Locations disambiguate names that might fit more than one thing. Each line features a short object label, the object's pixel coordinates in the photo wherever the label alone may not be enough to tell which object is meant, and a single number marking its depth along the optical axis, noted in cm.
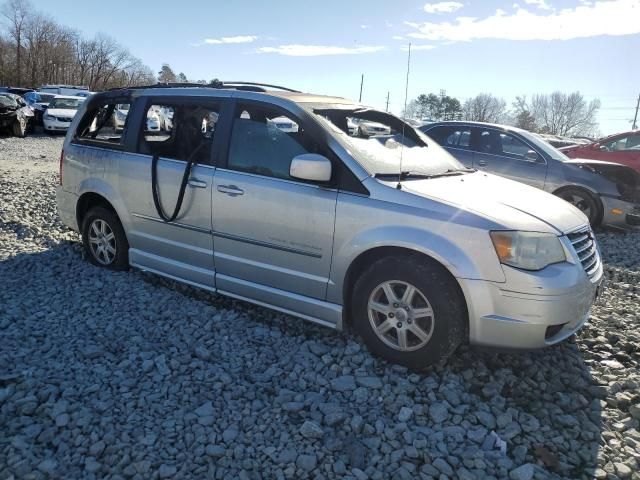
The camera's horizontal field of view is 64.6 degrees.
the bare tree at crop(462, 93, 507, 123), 7612
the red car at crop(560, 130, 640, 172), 1070
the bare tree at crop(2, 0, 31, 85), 7435
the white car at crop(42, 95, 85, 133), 2083
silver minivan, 310
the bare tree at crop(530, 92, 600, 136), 9731
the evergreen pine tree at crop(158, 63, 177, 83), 9576
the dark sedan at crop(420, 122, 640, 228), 796
